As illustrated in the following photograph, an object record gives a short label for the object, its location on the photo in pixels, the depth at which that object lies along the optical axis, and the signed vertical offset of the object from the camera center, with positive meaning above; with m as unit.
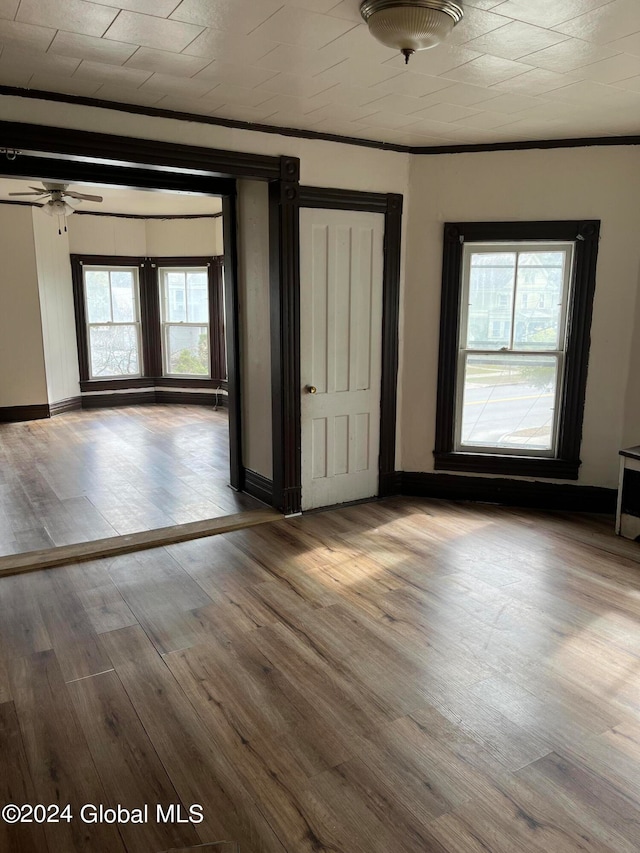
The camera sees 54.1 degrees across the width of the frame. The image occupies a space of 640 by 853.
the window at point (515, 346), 4.64 -0.27
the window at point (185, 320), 9.68 -0.19
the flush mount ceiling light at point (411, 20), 2.36 +1.09
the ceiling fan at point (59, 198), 6.23 +1.11
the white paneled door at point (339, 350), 4.57 -0.31
